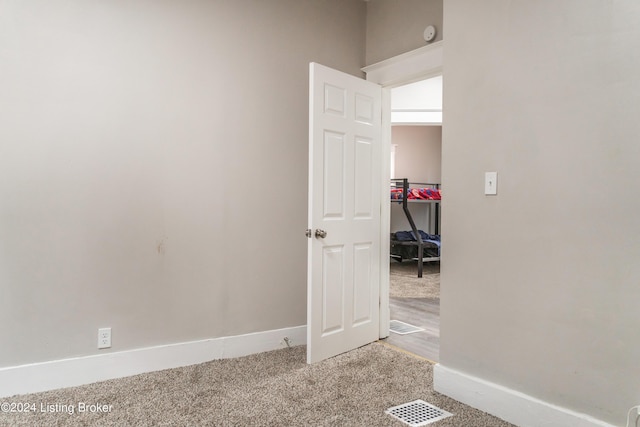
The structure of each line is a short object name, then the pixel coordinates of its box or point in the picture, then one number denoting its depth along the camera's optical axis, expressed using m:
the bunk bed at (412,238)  6.87
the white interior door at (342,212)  2.74
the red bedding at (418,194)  7.25
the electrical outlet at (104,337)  2.43
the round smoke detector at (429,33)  2.84
